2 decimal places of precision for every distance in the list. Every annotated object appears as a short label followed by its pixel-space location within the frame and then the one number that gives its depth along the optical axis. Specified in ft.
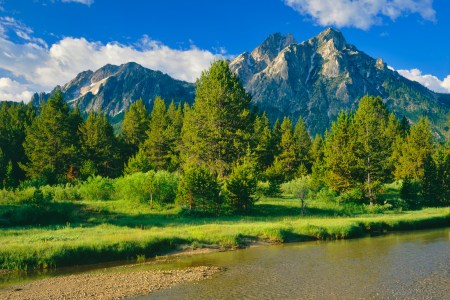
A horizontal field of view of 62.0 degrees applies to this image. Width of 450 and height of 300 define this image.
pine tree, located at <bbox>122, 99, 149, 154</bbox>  297.33
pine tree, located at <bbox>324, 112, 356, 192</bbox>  204.54
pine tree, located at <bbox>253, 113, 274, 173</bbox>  296.71
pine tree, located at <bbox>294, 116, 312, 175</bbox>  302.66
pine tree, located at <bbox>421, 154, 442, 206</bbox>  212.64
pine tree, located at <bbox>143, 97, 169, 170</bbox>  269.85
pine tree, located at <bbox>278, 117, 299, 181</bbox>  297.53
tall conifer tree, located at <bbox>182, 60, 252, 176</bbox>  201.98
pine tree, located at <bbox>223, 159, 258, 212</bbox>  158.71
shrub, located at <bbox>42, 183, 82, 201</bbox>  165.58
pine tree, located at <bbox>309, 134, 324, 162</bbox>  307.58
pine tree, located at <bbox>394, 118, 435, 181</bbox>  253.03
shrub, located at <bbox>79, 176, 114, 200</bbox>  170.81
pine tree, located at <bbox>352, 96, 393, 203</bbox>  202.18
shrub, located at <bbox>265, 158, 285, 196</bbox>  253.51
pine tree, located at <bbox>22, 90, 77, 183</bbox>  239.71
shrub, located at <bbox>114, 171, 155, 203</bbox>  158.10
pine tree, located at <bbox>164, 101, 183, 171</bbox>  243.19
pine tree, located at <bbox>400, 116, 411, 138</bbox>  311.60
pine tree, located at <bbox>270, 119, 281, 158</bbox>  309.01
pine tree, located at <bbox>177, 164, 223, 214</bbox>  153.17
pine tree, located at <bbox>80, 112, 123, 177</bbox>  265.13
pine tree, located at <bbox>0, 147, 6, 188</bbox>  222.67
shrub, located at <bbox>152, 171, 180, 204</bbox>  160.25
